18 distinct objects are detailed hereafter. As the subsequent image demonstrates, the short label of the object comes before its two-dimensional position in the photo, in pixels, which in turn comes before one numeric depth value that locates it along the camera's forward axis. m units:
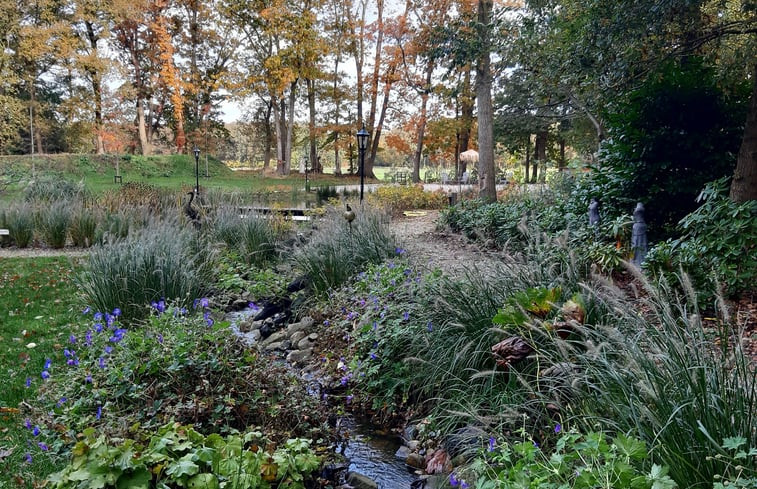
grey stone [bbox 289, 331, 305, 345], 4.44
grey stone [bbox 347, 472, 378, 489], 2.44
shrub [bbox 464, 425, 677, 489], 1.38
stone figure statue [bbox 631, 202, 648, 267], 4.49
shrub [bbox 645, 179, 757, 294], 3.61
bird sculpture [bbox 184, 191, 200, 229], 8.36
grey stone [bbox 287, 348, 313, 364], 4.08
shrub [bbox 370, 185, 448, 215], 14.38
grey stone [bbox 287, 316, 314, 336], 4.61
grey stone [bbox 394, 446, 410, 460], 2.79
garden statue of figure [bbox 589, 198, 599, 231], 5.53
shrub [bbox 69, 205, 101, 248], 8.19
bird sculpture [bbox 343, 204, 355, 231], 5.69
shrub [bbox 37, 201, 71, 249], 8.25
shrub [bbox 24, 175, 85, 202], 10.59
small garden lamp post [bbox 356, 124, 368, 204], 7.68
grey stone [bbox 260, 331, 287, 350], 4.55
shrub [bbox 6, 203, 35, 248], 8.43
